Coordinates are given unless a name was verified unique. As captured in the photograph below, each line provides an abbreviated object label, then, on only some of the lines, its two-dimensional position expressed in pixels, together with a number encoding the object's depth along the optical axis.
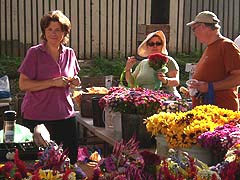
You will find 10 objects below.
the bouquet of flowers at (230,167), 2.02
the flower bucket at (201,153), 2.82
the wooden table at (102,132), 3.62
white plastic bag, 5.50
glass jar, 3.07
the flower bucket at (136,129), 3.38
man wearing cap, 3.94
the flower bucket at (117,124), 3.63
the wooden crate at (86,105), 4.53
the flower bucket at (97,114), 4.10
